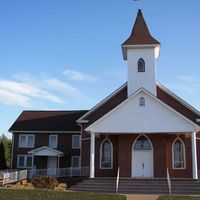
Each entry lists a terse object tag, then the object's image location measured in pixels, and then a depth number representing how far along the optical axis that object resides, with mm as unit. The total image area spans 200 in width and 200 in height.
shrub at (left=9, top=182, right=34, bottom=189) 26797
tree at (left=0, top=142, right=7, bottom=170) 47572
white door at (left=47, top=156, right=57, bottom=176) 43656
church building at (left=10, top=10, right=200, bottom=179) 30828
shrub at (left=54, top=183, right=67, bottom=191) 27150
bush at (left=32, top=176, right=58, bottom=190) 28509
